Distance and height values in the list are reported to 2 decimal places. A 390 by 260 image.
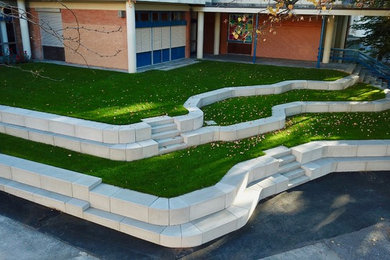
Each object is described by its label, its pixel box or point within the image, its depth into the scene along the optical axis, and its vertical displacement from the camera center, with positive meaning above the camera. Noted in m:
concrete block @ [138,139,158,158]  9.42 -3.25
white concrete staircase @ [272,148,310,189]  9.41 -3.79
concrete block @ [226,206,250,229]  7.38 -3.84
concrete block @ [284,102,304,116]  13.05 -3.01
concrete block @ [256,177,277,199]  8.62 -3.83
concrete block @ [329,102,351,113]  13.62 -3.04
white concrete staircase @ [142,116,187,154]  9.99 -3.14
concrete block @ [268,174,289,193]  8.90 -3.82
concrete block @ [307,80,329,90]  16.03 -2.64
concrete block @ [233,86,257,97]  14.68 -2.75
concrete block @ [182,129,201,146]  10.25 -3.24
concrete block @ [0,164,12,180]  8.55 -3.56
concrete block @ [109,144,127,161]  9.16 -3.29
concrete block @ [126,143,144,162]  9.20 -3.29
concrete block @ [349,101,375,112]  13.73 -3.02
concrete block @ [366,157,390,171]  10.24 -3.86
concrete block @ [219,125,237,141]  10.63 -3.19
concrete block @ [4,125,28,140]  10.34 -3.19
